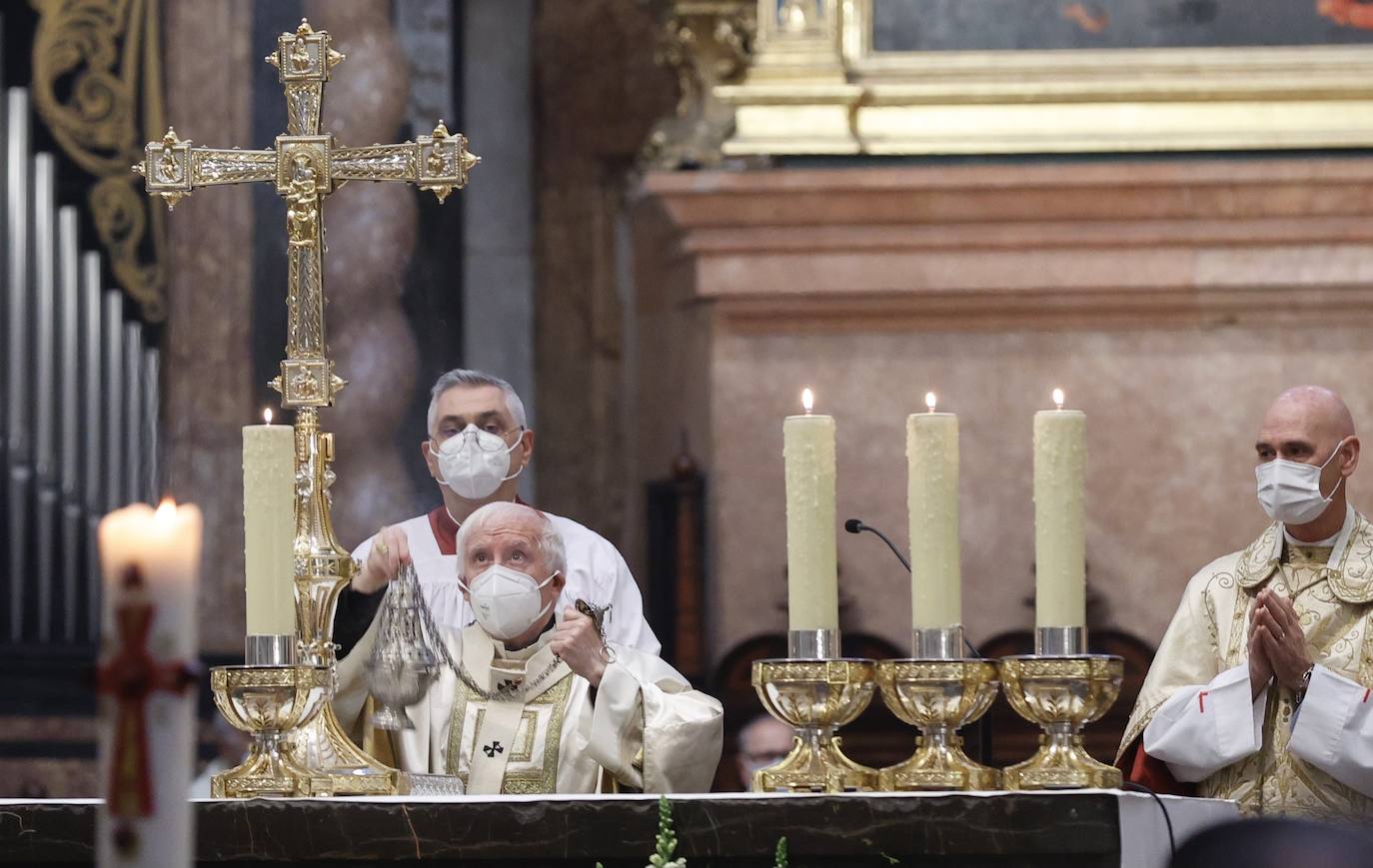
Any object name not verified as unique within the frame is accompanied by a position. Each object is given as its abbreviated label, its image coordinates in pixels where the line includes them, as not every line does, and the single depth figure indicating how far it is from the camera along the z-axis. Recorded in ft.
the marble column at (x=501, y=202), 52.49
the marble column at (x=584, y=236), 53.36
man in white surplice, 26.16
